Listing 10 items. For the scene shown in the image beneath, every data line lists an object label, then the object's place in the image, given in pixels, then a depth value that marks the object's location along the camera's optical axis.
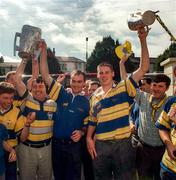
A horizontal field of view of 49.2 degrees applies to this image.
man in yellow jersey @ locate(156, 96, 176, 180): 1.85
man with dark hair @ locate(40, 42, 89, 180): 2.69
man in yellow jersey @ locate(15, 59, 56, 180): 2.67
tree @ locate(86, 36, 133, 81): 26.29
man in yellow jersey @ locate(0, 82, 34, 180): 2.54
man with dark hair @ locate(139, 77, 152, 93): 3.39
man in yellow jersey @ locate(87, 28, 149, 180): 2.41
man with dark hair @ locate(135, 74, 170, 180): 2.65
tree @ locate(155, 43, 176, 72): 27.32
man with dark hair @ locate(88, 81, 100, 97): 3.75
